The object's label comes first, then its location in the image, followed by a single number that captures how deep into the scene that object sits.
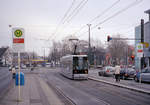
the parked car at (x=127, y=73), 27.80
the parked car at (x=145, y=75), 21.19
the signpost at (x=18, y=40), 10.98
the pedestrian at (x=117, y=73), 22.68
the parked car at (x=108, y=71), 33.42
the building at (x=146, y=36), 47.25
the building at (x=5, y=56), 77.91
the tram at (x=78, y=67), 27.08
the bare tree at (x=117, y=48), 77.88
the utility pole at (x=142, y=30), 27.69
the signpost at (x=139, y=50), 18.88
